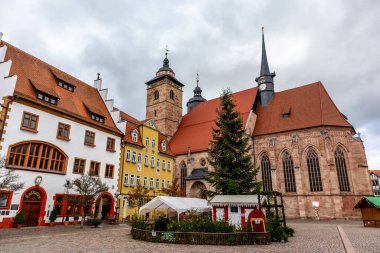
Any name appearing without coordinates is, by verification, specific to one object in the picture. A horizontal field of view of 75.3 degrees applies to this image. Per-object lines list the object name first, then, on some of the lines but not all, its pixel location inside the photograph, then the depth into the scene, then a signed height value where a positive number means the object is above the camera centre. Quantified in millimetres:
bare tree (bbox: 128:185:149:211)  24109 +560
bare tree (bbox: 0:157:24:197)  12323 +1138
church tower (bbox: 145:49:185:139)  45281 +18681
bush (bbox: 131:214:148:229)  14229 -1291
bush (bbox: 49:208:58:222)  18391 -1119
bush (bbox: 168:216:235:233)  12086 -1245
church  29016 +6745
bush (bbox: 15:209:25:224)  15999 -1116
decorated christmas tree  20109 +3358
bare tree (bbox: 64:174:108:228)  18547 +909
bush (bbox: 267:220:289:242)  12422 -1560
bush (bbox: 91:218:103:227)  19156 -1657
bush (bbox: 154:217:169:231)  13516 -1309
